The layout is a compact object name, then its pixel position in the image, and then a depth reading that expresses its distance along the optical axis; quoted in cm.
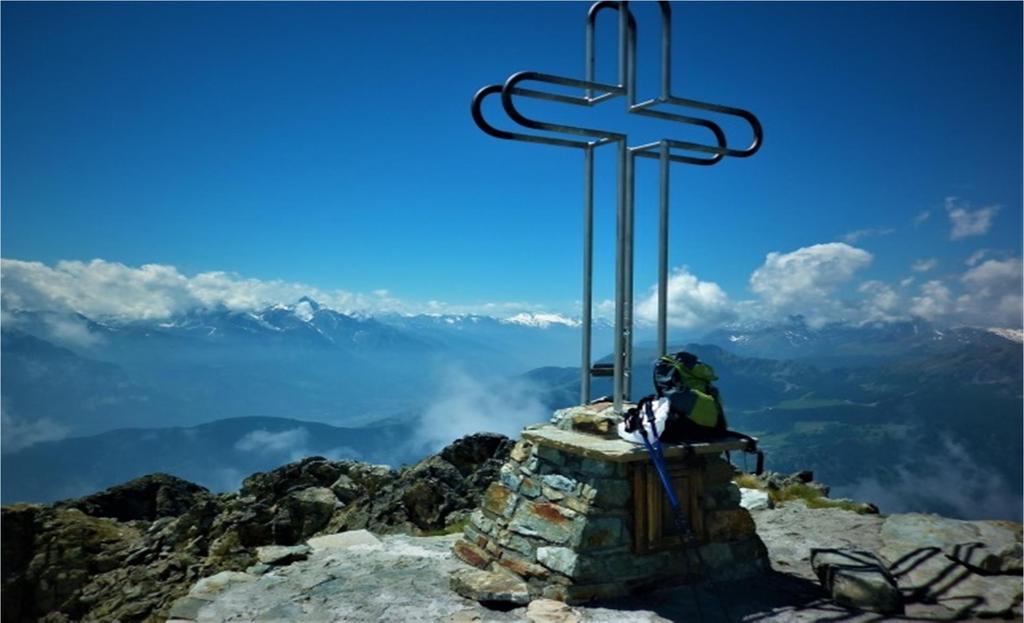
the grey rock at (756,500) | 1319
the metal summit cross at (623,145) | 808
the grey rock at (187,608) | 783
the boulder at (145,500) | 2486
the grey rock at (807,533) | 961
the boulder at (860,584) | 738
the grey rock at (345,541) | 1067
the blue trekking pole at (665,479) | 749
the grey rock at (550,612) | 704
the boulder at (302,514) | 1639
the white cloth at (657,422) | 782
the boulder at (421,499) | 1670
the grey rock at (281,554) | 968
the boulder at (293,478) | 2134
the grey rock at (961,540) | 835
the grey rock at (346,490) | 1977
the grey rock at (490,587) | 754
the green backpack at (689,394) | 815
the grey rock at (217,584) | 844
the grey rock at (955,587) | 749
